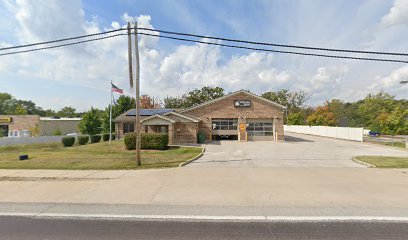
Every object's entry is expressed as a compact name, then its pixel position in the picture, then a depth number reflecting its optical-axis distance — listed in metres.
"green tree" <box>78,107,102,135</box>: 35.02
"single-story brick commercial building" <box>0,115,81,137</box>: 44.09
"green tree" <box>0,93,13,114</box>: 75.94
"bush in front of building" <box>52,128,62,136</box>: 43.75
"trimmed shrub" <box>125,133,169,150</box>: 19.88
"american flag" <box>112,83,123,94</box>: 24.62
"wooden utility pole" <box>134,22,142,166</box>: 12.47
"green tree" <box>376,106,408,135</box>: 24.02
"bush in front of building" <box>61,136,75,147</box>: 28.12
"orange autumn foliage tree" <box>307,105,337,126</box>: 49.97
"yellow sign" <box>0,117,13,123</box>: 44.09
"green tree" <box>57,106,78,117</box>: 102.88
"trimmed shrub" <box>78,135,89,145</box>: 29.84
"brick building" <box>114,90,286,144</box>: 29.00
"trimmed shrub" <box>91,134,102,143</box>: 32.38
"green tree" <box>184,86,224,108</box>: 63.62
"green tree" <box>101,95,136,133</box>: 42.37
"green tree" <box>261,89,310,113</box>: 71.56
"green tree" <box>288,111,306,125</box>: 57.44
